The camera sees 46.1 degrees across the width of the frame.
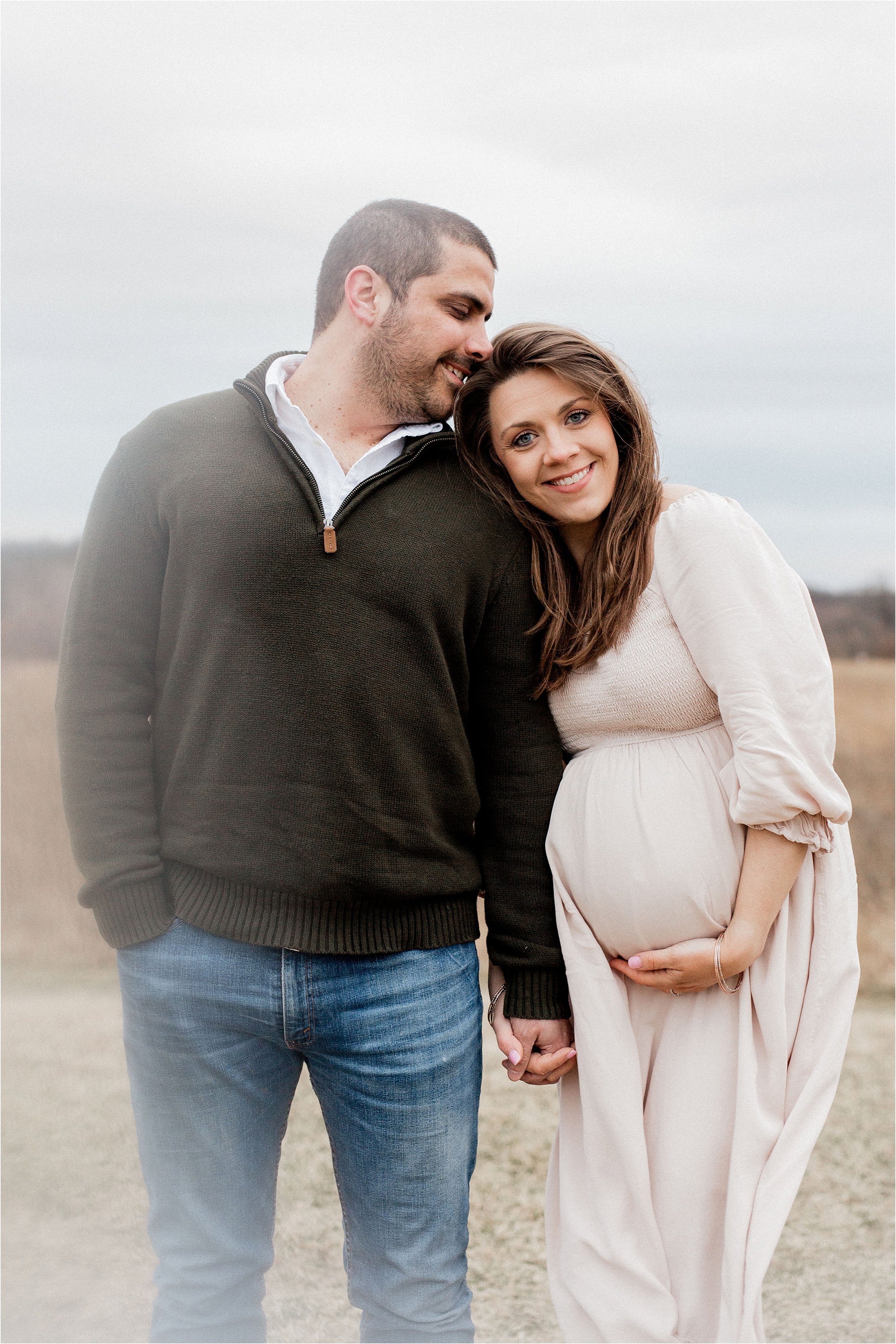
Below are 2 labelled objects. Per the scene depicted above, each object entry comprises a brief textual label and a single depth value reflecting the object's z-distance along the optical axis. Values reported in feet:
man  4.68
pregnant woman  4.58
